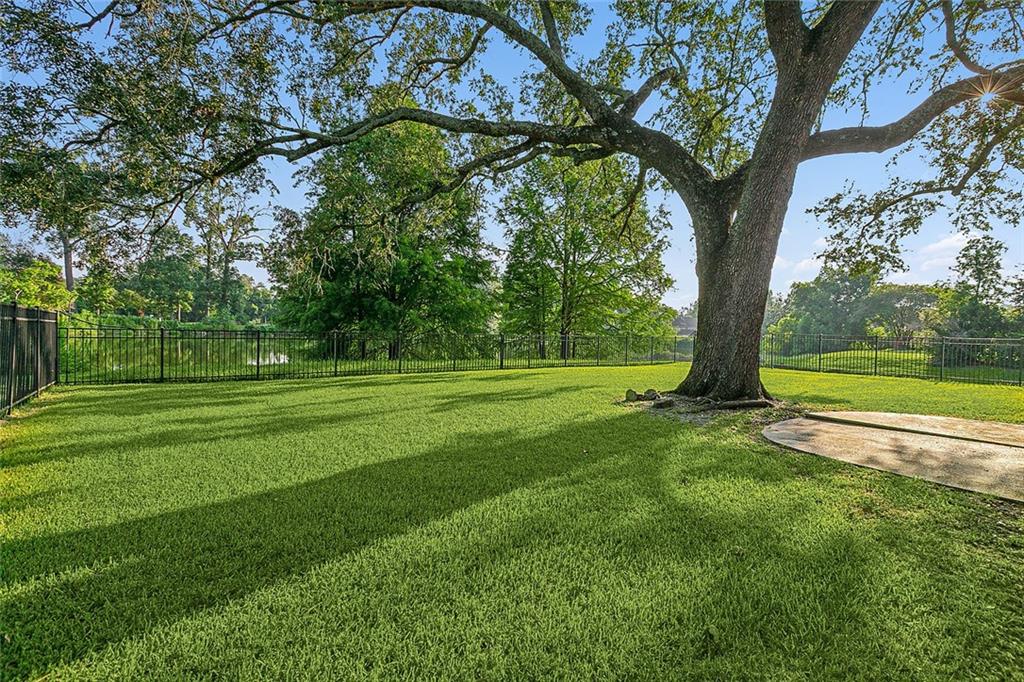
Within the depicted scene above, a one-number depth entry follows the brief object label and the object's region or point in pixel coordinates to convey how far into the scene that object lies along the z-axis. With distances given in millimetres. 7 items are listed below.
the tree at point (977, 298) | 24641
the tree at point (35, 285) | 13897
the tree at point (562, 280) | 24484
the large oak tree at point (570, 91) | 6090
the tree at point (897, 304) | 54500
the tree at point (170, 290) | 39625
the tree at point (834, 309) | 59906
